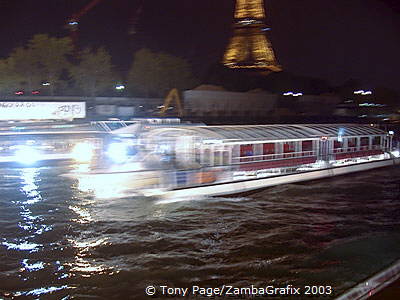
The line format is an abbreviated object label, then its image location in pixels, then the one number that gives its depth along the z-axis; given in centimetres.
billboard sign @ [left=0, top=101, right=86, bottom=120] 2486
